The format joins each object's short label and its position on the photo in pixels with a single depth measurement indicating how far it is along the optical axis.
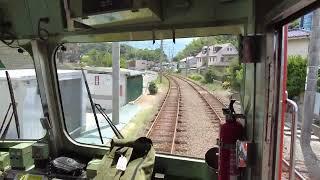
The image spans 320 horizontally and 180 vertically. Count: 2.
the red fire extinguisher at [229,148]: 1.60
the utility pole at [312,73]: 1.22
